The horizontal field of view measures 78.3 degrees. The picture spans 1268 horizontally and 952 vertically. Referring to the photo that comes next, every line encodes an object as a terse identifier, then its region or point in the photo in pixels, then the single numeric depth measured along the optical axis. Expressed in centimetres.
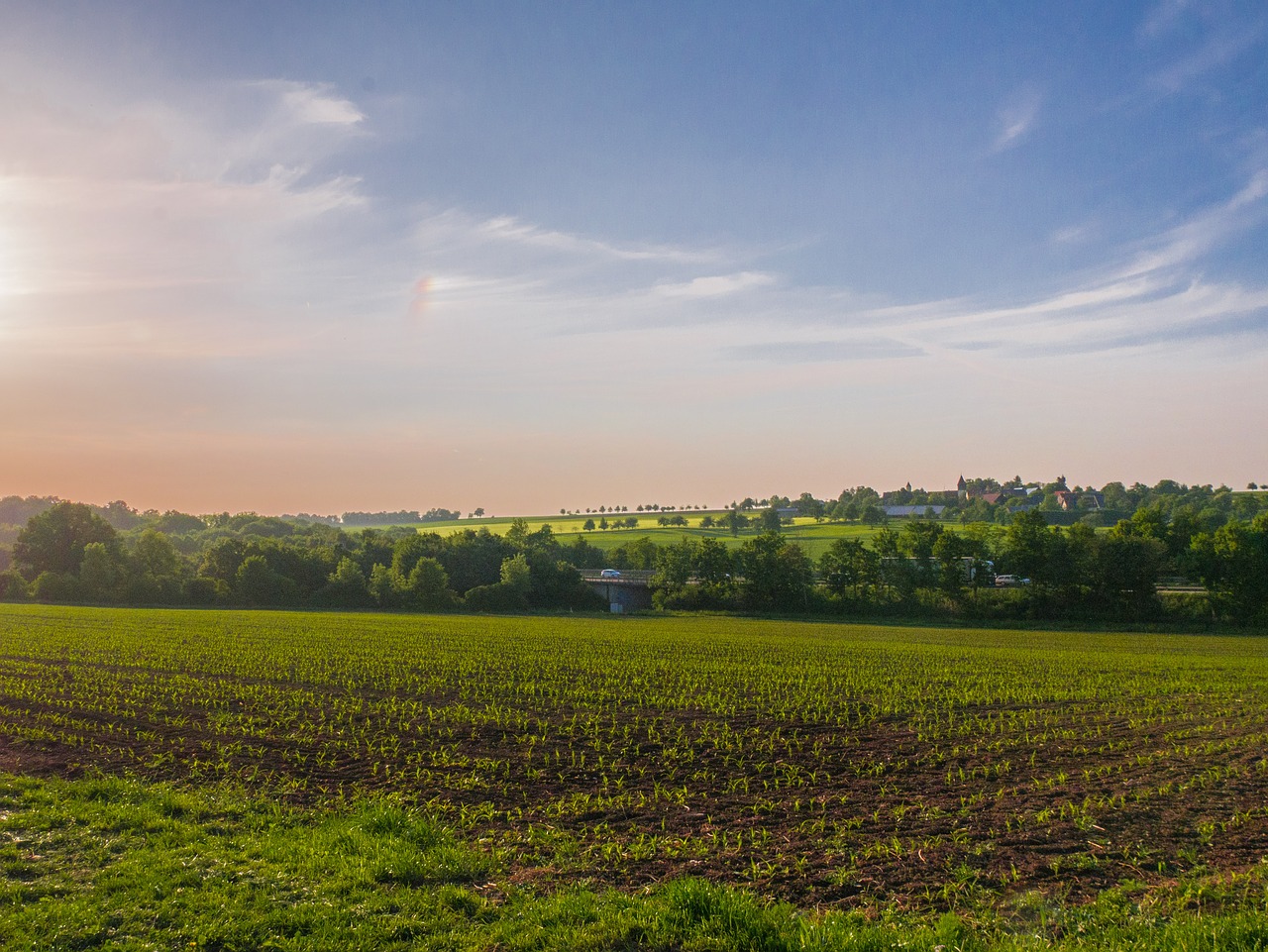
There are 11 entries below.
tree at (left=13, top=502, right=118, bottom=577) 11475
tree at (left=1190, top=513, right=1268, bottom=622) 7775
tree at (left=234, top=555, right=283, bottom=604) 10362
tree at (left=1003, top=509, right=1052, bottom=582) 8681
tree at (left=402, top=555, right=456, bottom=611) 10106
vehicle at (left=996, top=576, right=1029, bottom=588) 9306
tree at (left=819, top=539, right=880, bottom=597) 9744
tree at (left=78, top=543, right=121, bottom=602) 9994
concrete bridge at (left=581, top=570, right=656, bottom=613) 11219
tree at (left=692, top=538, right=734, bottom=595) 10662
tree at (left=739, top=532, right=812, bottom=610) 9875
